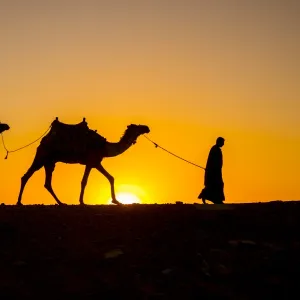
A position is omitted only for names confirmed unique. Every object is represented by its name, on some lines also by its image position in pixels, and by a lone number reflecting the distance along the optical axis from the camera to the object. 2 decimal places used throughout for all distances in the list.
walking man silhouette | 21.03
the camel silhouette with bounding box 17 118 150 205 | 21.91
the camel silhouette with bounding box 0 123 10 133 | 22.59
